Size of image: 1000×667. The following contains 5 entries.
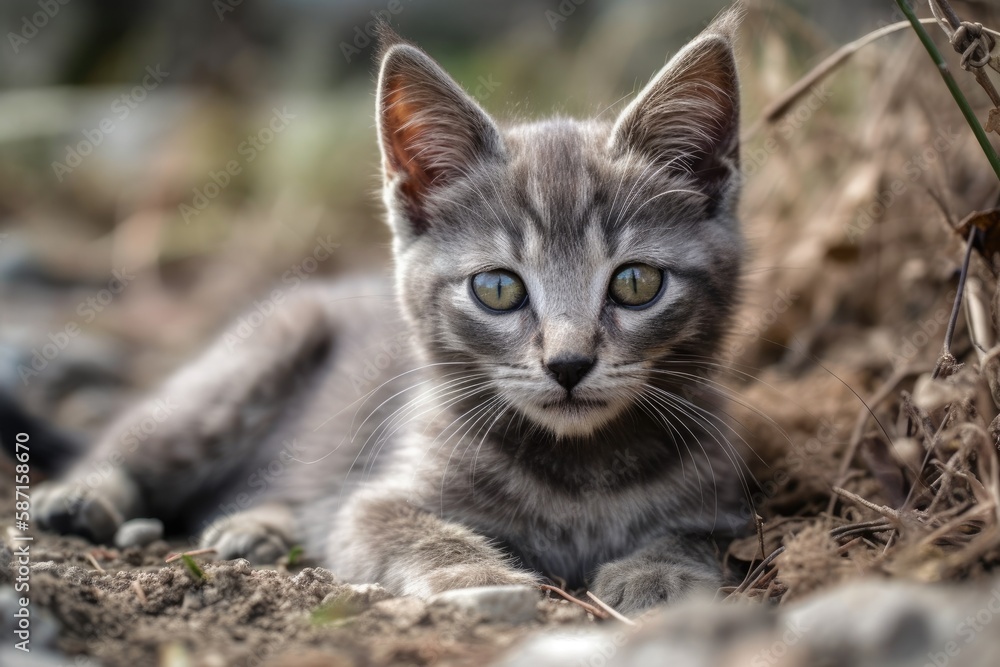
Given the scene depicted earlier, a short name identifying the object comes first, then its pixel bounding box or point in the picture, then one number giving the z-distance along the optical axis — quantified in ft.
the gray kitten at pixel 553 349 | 2.23
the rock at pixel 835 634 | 1.98
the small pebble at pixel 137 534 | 2.38
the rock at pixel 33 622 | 2.07
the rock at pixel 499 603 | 2.14
